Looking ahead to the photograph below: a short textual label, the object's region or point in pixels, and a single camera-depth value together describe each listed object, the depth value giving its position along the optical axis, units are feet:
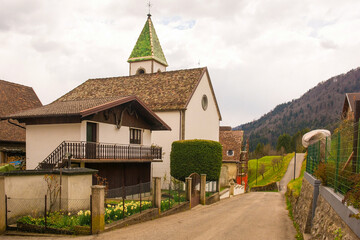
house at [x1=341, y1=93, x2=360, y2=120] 112.37
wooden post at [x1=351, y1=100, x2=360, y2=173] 21.83
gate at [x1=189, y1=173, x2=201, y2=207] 68.97
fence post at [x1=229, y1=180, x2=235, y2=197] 113.49
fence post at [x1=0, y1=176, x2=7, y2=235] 38.40
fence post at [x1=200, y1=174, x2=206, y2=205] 74.16
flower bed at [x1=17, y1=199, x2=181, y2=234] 38.24
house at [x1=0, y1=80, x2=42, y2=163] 75.56
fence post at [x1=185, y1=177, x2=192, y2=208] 65.72
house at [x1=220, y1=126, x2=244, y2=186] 147.02
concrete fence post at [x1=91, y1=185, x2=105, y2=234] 37.83
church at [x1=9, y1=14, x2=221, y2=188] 61.41
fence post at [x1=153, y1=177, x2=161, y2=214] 52.31
